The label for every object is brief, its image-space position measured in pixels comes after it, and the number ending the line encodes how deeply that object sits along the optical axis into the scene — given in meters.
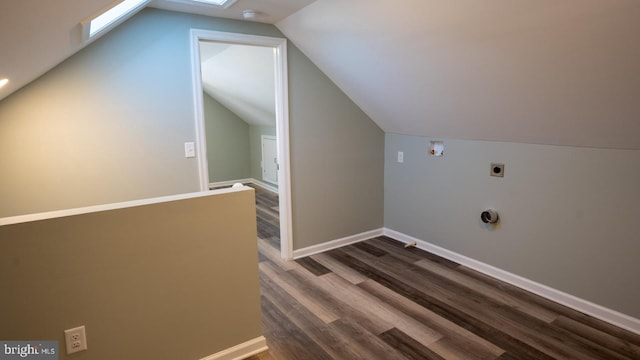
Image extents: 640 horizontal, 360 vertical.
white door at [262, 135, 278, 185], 6.00
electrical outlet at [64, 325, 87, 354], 1.62
